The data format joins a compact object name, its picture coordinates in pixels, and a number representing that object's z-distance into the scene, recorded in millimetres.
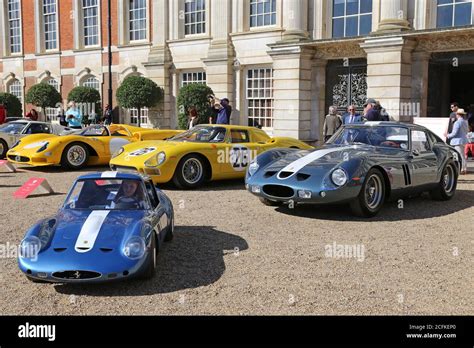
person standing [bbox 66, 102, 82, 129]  22578
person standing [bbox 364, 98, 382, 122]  13414
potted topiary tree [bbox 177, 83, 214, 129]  22438
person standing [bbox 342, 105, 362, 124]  13847
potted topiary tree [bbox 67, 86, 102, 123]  27344
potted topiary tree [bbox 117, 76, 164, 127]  24453
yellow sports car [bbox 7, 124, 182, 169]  12891
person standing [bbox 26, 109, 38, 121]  24762
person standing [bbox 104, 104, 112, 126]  25906
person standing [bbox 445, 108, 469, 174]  12664
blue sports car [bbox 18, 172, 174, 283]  4785
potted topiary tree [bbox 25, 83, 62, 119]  29311
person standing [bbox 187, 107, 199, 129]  17688
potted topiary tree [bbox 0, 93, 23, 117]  30484
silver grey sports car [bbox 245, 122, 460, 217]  7738
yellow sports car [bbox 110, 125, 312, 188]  10141
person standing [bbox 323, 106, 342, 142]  14664
